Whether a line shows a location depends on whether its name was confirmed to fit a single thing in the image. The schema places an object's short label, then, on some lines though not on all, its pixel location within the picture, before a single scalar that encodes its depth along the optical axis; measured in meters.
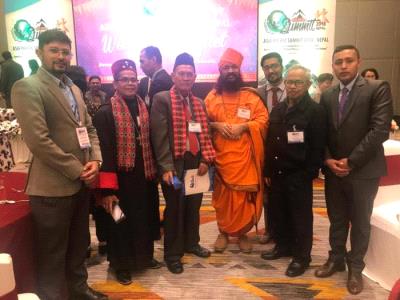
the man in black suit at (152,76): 3.43
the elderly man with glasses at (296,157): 2.46
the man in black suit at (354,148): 2.20
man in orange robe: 2.81
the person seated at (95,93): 3.97
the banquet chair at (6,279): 1.12
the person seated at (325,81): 5.03
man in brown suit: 1.79
